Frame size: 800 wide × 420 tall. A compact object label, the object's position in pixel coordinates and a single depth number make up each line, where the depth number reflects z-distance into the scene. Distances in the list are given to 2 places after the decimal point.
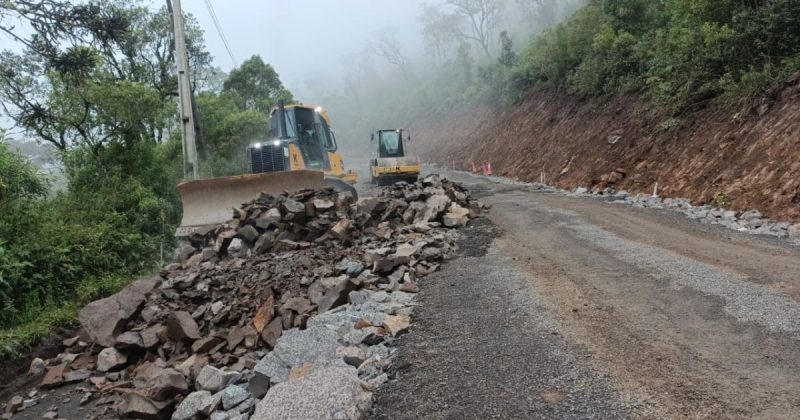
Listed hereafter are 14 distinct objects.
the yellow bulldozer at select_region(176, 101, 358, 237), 10.51
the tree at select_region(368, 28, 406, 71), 86.09
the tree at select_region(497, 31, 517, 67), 35.50
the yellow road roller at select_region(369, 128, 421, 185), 21.62
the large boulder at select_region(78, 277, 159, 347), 6.15
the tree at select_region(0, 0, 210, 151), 8.48
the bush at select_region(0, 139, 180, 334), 7.70
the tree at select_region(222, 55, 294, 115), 32.04
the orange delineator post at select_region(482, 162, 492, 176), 24.70
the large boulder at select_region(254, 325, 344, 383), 4.00
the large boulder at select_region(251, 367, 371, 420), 3.05
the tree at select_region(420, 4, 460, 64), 73.25
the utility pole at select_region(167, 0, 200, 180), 12.63
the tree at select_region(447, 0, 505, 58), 63.25
